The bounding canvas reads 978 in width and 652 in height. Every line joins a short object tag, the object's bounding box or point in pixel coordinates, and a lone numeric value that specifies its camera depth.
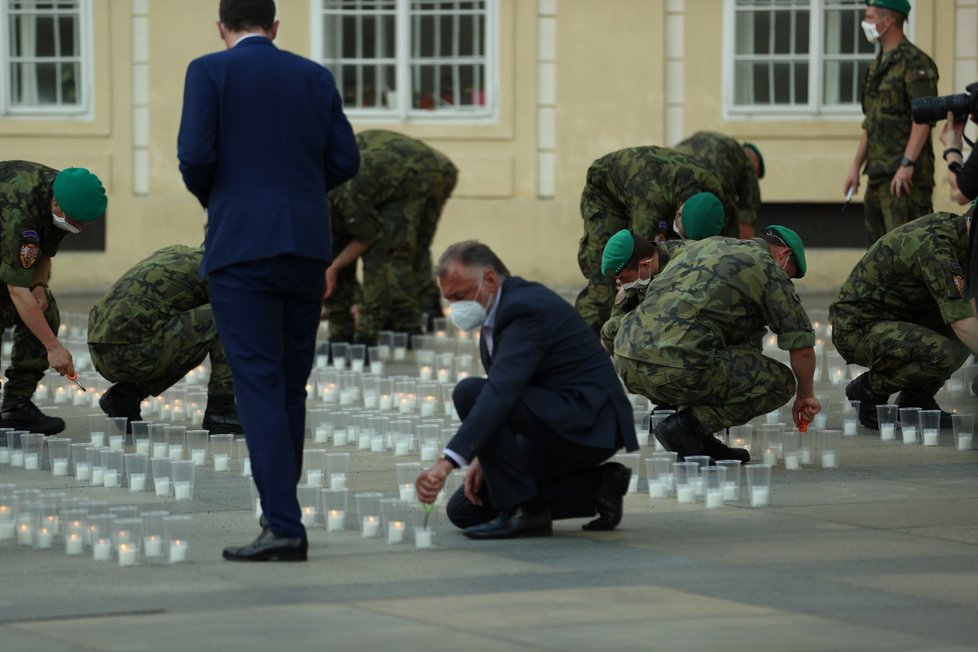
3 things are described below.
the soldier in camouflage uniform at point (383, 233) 23.42
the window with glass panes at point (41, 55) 34.63
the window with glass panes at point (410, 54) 34.04
